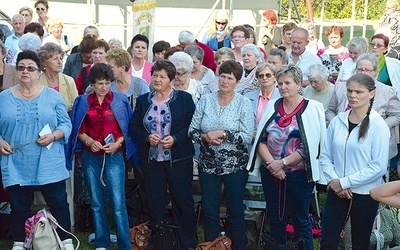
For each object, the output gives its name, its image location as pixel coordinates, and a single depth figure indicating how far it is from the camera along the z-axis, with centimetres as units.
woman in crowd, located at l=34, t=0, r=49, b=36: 1051
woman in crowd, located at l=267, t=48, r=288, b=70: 732
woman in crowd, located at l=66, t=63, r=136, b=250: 610
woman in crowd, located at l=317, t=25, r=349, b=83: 933
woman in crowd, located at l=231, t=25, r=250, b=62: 870
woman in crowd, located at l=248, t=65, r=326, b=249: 571
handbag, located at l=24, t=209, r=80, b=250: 586
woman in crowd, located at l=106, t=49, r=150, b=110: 666
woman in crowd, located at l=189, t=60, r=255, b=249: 596
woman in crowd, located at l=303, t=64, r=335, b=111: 723
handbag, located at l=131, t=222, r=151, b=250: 636
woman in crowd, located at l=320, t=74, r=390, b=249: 530
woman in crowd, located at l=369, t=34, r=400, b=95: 784
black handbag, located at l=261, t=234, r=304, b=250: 562
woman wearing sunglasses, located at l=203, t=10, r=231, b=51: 1012
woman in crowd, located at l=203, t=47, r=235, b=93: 737
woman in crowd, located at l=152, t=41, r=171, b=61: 855
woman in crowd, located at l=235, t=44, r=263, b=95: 714
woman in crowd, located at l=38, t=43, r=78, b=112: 665
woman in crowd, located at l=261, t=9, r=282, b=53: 1098
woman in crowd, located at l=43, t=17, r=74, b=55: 982
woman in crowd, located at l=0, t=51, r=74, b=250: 591
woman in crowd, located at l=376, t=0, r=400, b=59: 1030
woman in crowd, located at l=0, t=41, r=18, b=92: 677
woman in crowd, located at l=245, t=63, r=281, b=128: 657
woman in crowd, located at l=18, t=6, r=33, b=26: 1064
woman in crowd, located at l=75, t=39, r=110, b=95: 727
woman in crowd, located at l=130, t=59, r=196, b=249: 613
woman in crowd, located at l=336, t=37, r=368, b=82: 803
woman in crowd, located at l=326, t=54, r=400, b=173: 700
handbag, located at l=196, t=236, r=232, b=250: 595
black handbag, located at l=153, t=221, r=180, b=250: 620
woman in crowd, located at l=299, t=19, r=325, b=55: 1107
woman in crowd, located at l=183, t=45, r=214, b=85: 756
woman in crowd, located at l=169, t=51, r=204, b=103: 675
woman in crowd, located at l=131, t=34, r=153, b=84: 768
